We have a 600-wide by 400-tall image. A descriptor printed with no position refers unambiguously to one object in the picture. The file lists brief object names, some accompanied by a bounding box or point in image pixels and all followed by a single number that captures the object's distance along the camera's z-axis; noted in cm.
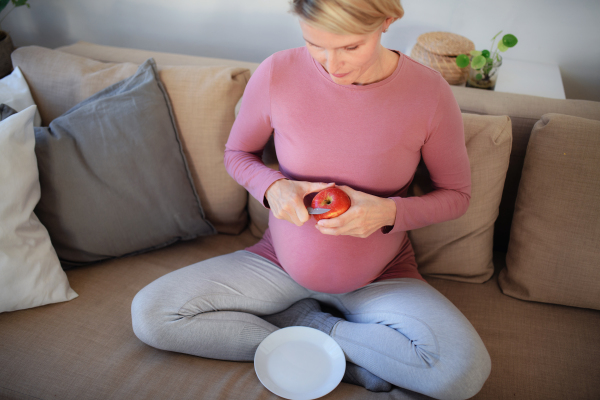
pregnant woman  99
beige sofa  102
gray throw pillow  120
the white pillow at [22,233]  108
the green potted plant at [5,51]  150
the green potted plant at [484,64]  136
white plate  99
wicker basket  142
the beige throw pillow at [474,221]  122
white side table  145
